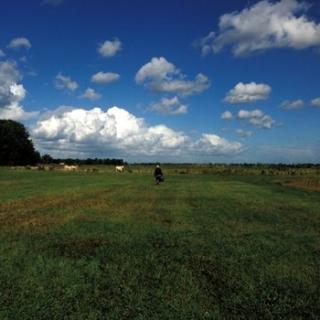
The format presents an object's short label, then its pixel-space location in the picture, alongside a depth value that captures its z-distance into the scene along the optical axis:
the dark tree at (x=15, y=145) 90.73
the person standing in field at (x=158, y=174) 34.89
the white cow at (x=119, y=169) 74.07
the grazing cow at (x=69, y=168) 76.80
